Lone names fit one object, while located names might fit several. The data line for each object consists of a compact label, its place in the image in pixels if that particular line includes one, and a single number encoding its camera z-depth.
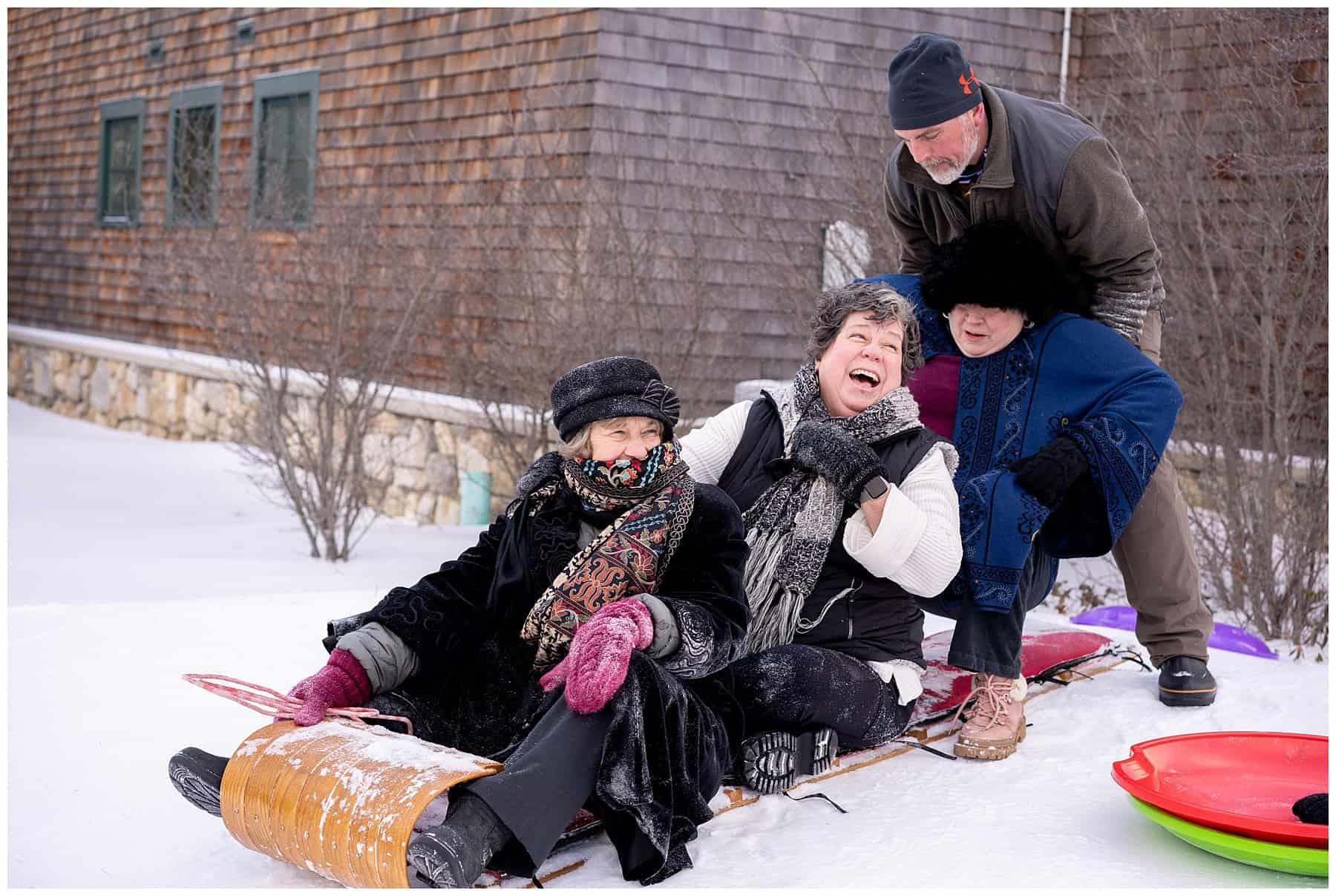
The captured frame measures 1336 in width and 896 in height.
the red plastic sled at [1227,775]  2.42
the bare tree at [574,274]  7.39
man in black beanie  3.00
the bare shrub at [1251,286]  5.49
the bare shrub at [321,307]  7.07
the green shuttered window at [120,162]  13.13
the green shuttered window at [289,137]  10.31
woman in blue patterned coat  2.90
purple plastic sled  4.34
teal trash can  8.12
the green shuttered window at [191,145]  11.39
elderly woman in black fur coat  2.13
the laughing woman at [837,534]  2.63
